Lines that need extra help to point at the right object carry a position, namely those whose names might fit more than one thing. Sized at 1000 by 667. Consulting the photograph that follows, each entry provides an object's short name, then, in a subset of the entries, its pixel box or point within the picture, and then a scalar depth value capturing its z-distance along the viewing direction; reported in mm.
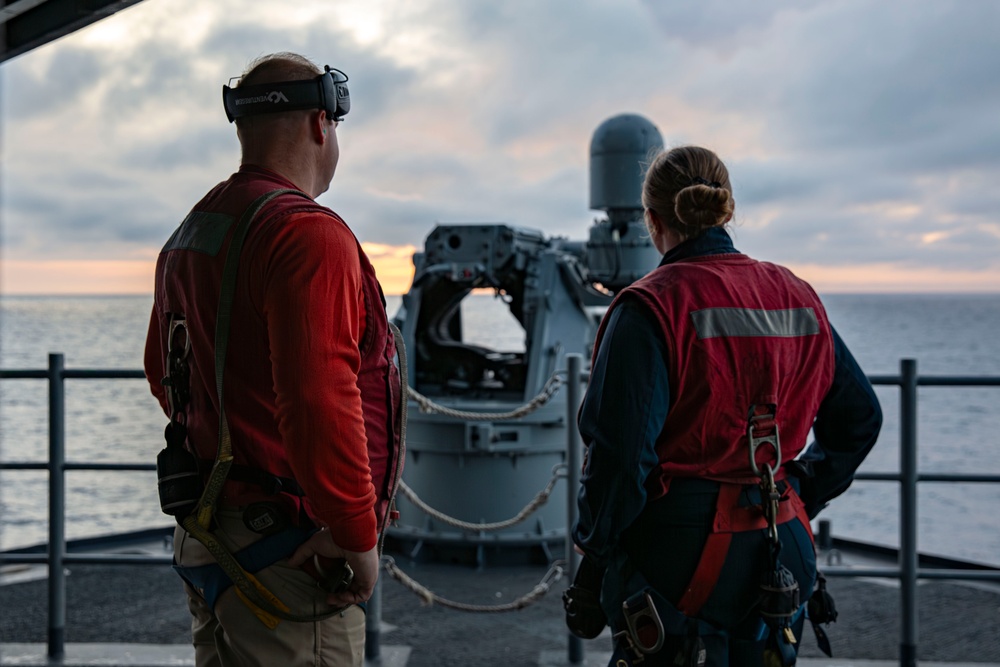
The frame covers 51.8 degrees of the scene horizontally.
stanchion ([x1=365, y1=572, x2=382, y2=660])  4648
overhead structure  3789
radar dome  8391
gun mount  7766
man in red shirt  1986
